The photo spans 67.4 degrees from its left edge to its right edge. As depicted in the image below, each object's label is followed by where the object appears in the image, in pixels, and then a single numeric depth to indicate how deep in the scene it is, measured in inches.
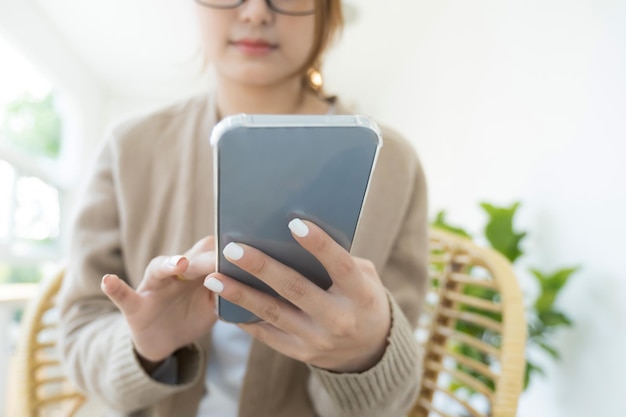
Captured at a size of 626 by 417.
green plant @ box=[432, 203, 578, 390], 37.9
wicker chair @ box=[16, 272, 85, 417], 22.1
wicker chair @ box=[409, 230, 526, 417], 19.5
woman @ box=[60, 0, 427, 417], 14.0
